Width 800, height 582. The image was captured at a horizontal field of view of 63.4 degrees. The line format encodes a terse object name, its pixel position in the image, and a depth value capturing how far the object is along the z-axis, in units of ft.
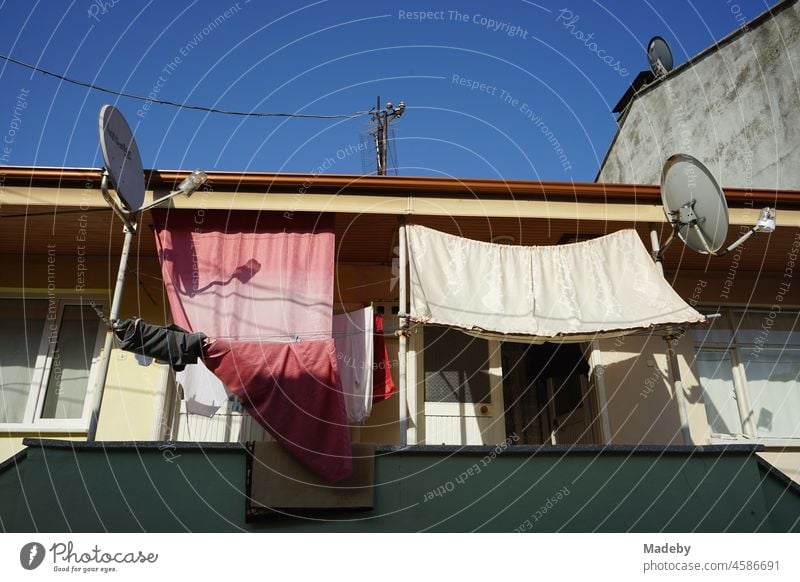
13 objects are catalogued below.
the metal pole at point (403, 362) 18.21
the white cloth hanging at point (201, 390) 20.74
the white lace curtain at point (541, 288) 19.49
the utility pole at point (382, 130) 41.50
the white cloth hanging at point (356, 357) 20.97
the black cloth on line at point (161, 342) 17.03
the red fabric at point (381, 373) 22.61
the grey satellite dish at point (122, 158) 18.43
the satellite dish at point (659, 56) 44.79
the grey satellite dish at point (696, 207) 20.17
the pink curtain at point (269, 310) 17.84
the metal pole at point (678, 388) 19.44
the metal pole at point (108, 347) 18.07
